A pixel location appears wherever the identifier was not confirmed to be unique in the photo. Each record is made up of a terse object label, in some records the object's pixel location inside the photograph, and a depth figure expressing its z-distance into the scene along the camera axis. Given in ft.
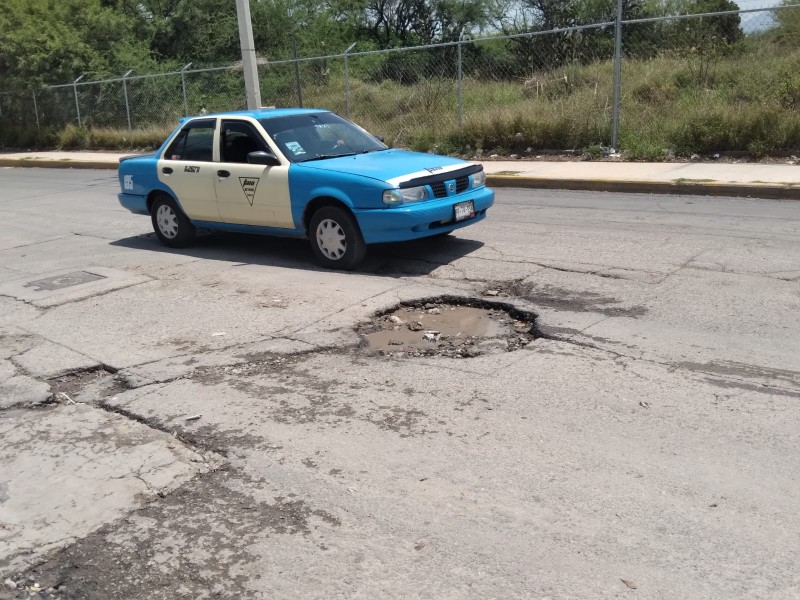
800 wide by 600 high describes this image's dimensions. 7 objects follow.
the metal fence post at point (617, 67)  48.29
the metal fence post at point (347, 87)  63.00
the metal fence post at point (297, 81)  68.80
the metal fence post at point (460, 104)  56.95
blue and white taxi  26.07
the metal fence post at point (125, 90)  82.48
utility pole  51.85
